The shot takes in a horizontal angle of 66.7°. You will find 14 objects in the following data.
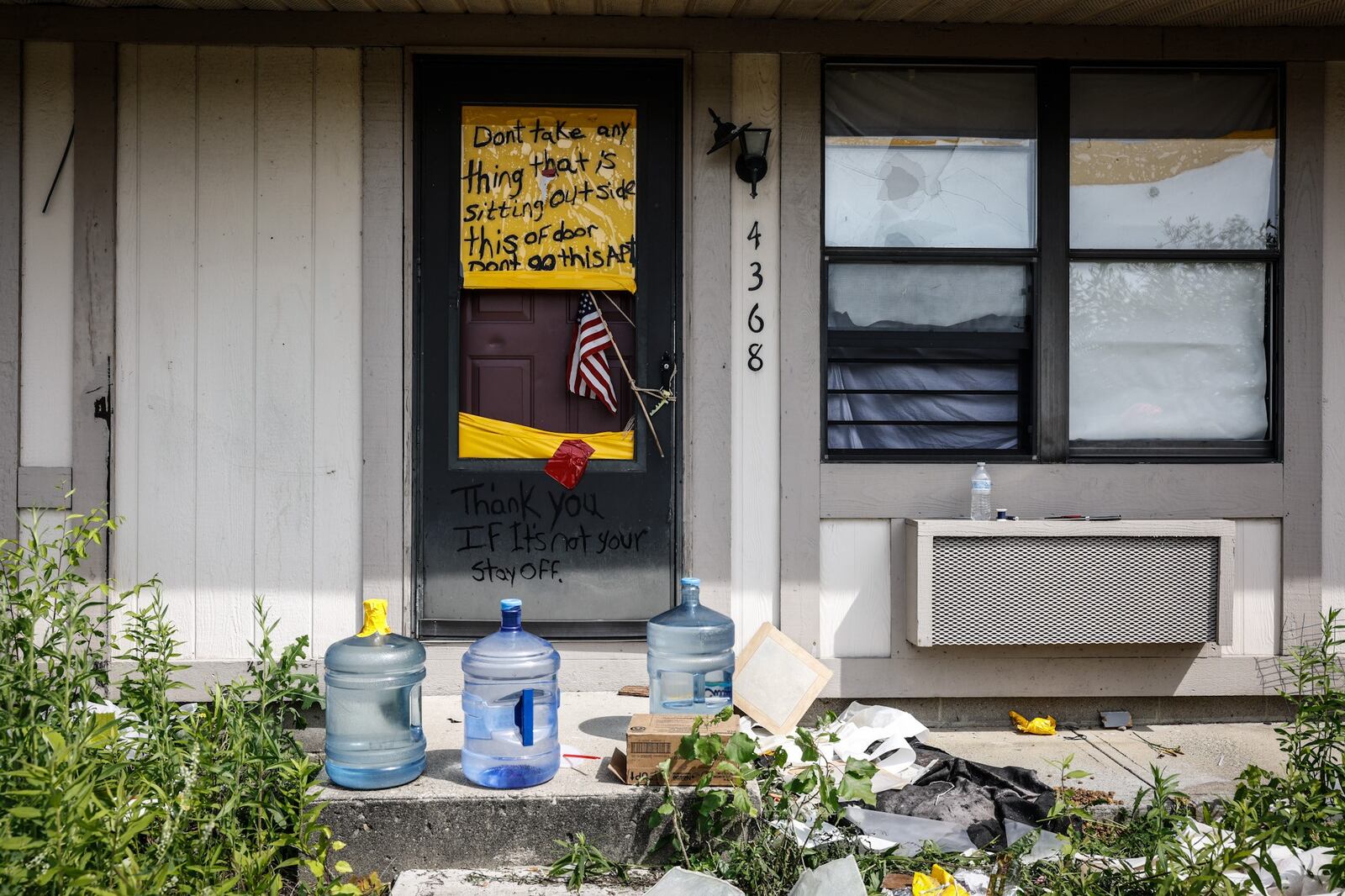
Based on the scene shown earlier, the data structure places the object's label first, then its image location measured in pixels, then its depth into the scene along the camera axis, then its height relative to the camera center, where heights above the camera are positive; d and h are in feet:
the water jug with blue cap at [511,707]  11.78 -3.16
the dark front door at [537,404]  16.16 +0.65
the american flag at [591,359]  16.17 +1.38
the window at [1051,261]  16.48 +3.04
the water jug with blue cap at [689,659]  13.88 -2.94
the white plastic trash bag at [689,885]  10.21 -4.43
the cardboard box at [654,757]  11.75 -3.62
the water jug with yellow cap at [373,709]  11.74 -3.14
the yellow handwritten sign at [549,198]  16.20 +3.93
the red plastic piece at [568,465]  16.29 -0.31
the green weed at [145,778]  7.36 -3.02
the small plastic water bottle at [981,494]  15.85 -0.71
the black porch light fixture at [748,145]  15.85 +4.71
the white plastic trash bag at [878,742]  13.74 -4.20
